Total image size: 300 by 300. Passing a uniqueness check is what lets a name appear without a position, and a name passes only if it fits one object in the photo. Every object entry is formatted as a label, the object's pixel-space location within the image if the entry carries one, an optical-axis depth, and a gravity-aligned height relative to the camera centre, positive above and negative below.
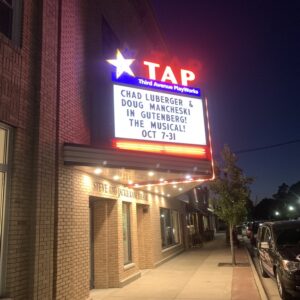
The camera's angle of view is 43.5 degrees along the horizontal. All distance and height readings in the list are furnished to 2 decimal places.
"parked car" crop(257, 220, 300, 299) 8.47 -0.56
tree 17.61 +2.03
